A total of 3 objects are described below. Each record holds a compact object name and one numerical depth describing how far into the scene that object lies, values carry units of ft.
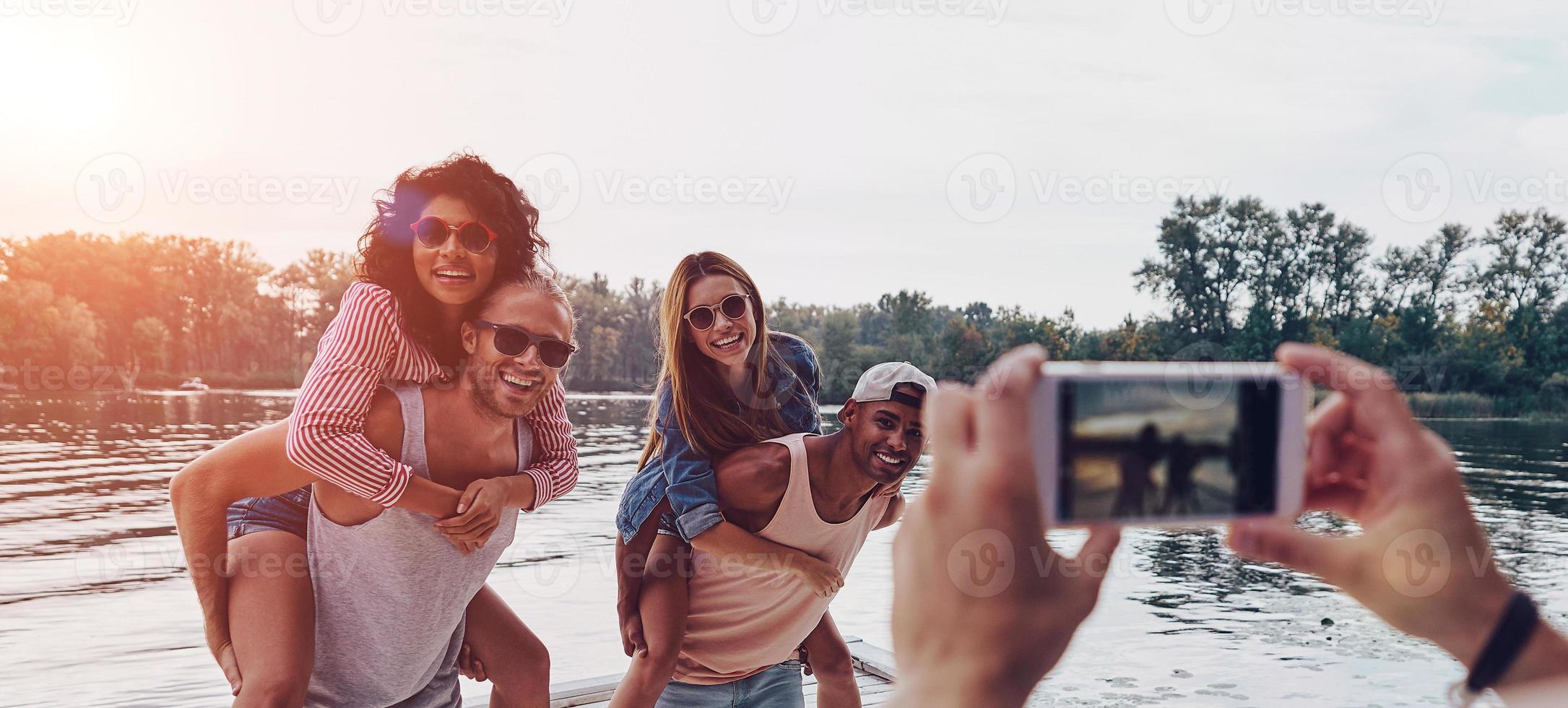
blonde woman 8.96
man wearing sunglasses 7.86
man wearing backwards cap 8.43
